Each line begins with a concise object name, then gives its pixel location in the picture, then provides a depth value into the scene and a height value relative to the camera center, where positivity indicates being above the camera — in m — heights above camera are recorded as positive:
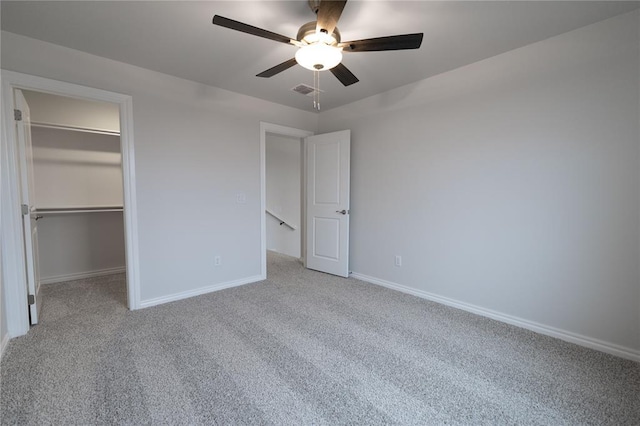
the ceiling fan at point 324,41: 1.50 +0.92
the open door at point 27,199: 2.22 -0.06
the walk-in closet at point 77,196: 3.32 -0.04
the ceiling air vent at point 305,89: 3.09 +1.22
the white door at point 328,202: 3.71 -0.11
